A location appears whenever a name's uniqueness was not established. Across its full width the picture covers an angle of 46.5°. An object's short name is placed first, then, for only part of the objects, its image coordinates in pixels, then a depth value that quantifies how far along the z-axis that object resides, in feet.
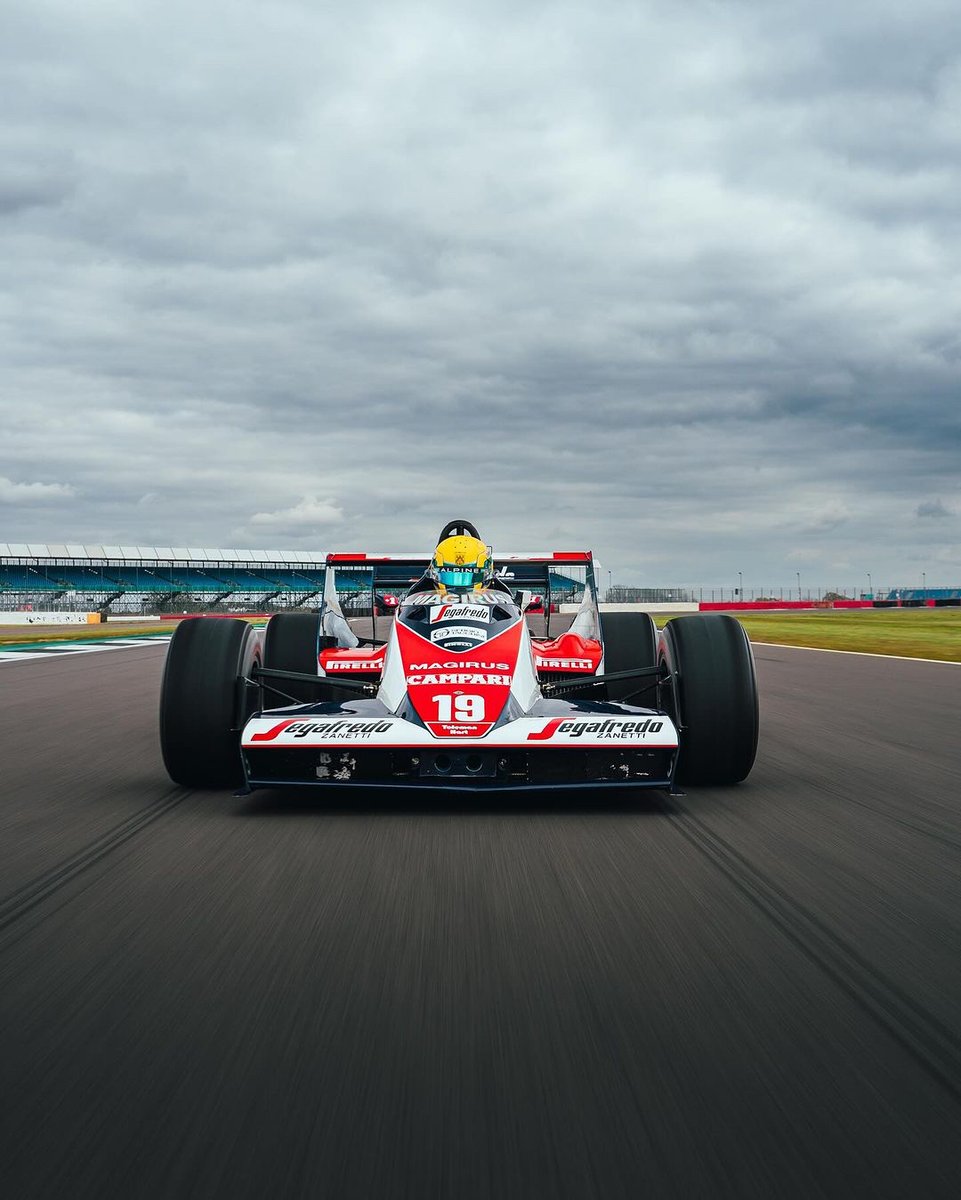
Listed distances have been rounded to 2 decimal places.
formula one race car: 17.87
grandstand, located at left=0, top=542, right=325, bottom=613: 274.36
